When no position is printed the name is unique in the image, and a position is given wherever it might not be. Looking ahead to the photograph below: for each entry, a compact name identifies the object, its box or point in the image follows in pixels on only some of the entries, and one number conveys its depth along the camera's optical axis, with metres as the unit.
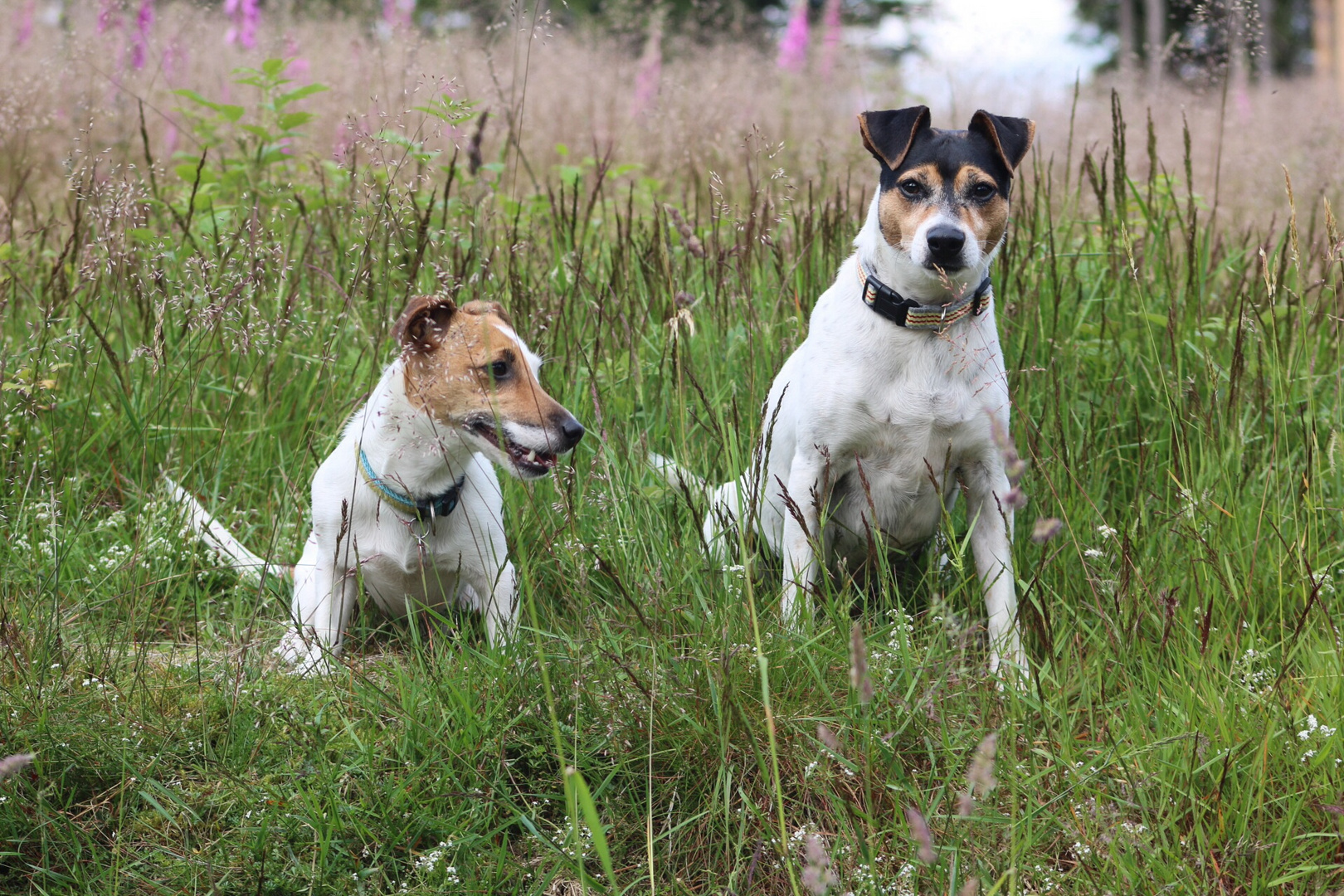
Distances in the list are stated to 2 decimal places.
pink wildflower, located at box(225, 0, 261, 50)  6.29
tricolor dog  2.75
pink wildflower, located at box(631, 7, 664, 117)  7.25
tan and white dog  2.79
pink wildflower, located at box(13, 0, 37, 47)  7.60
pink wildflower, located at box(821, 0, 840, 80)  8.57
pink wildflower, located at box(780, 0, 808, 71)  8.99
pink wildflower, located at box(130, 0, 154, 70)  5.34
